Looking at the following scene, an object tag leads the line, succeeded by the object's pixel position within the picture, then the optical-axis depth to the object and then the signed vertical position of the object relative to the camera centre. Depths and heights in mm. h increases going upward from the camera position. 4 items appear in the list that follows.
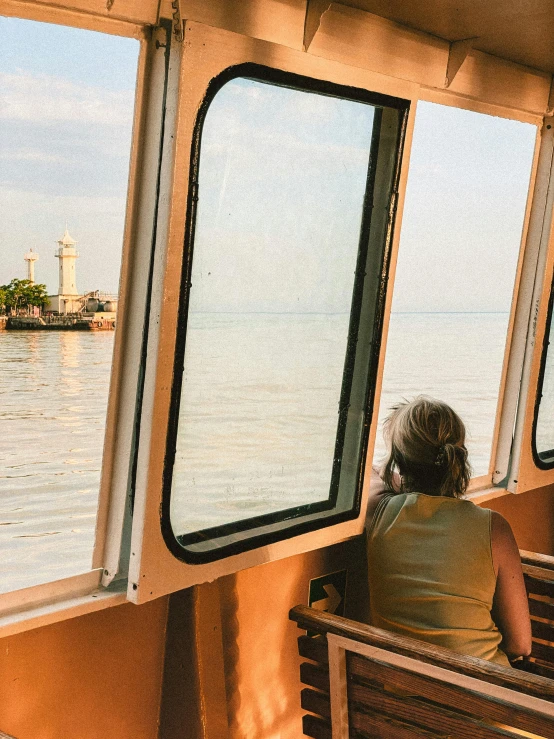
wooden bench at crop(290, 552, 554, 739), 2064 -969
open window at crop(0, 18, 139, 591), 2273 +175
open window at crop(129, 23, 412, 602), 2215 -35
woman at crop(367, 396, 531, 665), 2508 -721
